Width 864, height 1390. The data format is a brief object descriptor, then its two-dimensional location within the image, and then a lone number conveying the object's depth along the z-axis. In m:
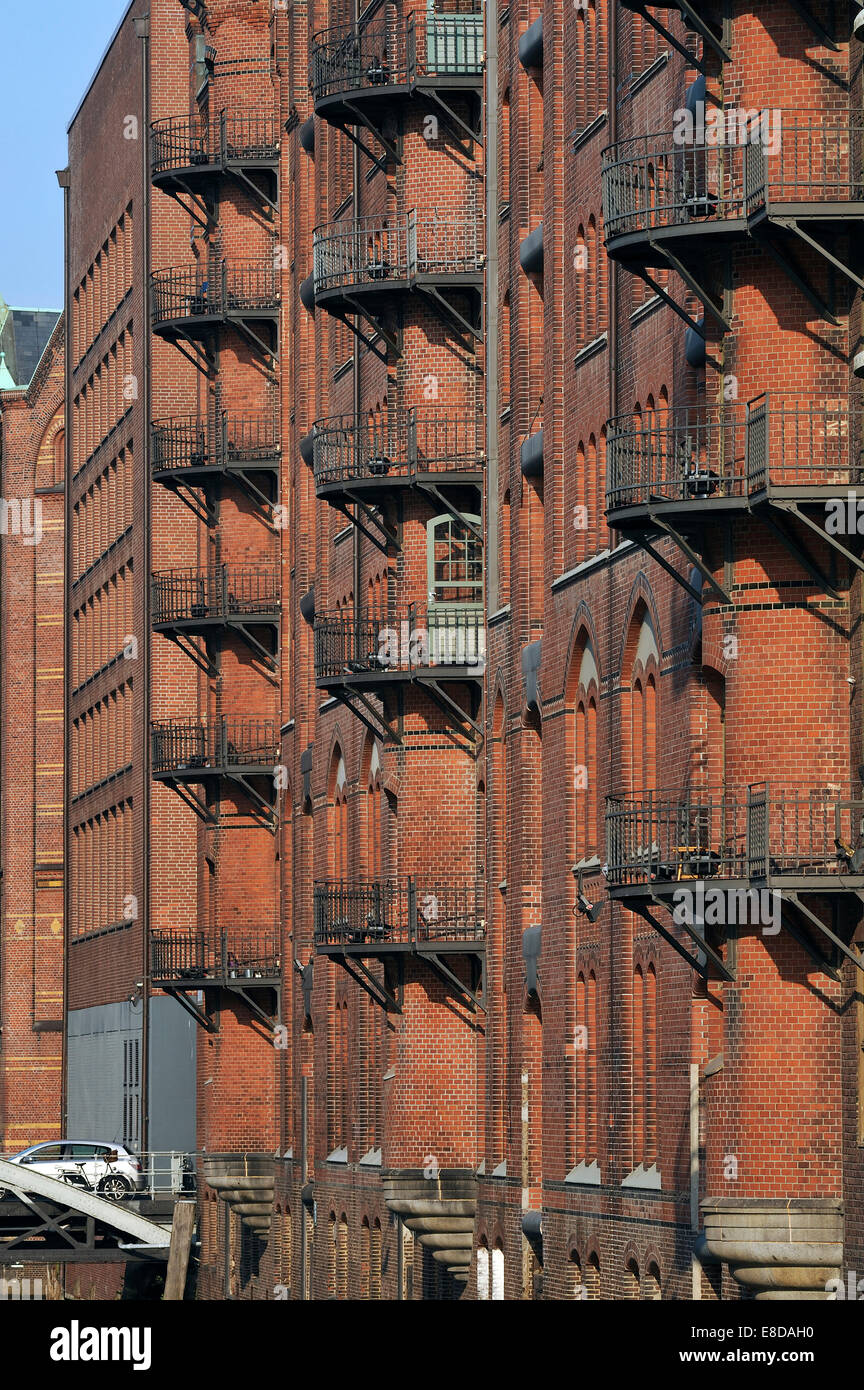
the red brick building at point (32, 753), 101.31
